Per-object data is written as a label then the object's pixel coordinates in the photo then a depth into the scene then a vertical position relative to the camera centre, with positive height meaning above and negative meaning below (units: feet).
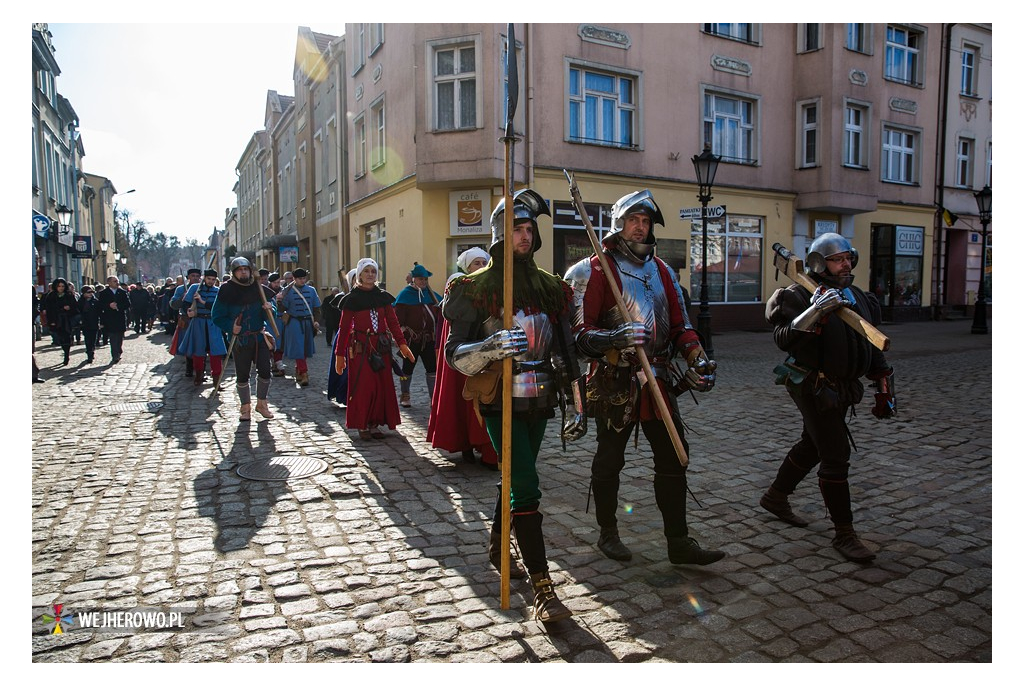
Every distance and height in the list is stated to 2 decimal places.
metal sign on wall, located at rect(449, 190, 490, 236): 55.83 +5.74
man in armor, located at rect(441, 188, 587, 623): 11.23 -1.05
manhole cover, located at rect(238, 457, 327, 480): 18.89 -5.02
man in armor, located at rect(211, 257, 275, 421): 27.25 -1.53
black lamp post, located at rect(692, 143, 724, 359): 44.96 +5.97
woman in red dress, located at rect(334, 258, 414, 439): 23.08 -2.13
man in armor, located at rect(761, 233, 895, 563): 13.10 -1.53
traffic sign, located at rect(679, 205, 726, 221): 42.86 +4.45
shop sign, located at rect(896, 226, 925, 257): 78.69 +4.93
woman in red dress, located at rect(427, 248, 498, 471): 17.99 -3.63
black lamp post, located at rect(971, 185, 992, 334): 61.12 +1.78
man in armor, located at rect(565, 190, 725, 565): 12.37 -1.20
